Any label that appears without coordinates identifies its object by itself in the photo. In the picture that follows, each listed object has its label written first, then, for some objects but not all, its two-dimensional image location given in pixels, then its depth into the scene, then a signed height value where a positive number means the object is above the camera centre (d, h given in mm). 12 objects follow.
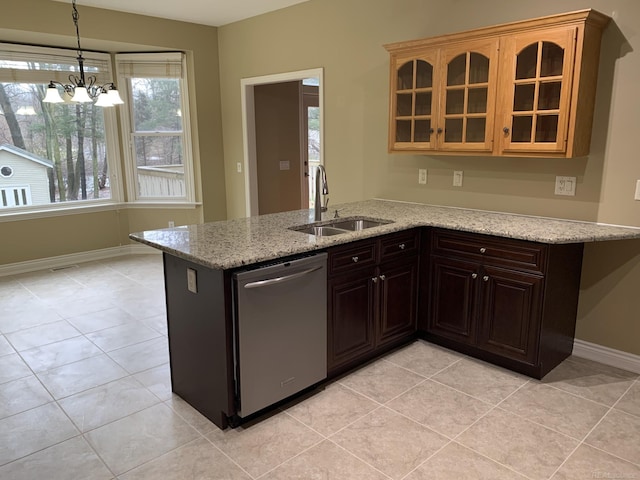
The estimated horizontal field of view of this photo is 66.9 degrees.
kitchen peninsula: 2404 -777
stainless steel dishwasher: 2316 -904
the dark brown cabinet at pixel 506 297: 2812 -899
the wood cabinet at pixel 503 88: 2766 +392
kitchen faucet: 3277 -282
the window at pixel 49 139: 5023 +129
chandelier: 3371 +388
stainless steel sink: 3186 -514
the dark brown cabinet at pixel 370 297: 2801 -900
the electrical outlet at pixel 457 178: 3670 -208
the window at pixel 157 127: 5547 +272
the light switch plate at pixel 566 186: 3107 -228
